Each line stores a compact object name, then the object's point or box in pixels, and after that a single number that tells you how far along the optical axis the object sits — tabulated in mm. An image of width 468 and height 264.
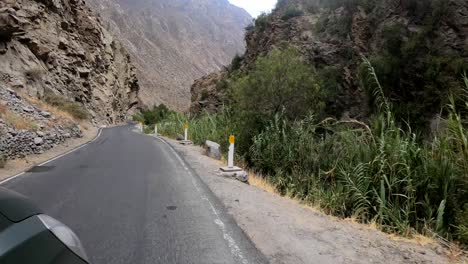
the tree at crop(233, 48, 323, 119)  16156
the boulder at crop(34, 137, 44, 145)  16042
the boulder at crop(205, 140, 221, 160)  17188
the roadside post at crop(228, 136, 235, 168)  11594
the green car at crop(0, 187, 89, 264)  1950
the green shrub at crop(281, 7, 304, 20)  37375
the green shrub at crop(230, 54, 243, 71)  46134
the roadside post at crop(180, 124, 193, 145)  25675
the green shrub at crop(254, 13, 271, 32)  41669
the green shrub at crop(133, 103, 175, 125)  67125
